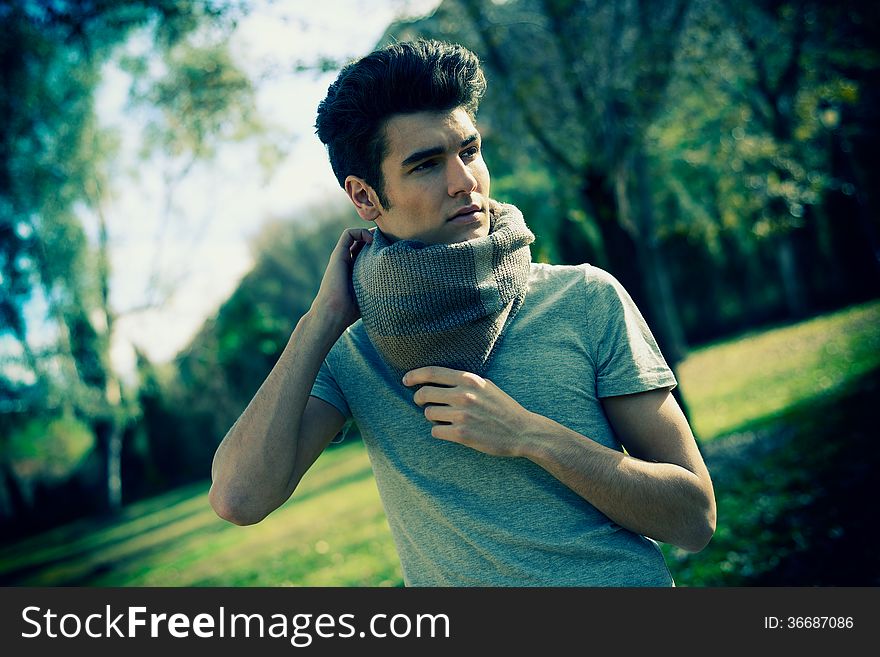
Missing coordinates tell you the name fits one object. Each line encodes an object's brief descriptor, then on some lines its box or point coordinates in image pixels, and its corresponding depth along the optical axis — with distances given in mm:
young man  1450
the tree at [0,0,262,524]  12109
